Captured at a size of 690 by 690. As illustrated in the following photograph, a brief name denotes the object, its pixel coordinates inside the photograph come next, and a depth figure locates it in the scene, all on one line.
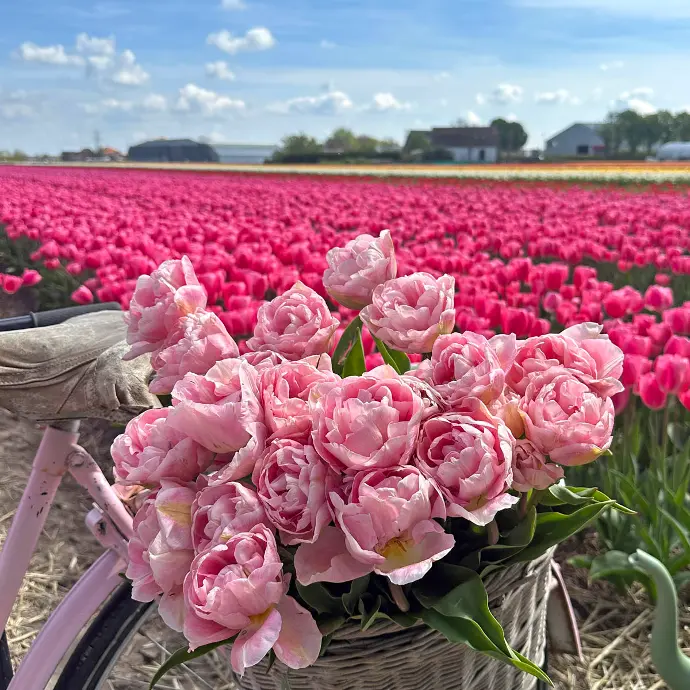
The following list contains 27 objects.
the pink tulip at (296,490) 0.67
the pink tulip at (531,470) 0.73
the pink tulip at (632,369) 2.13
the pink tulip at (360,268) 0.96
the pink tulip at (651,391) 2.13
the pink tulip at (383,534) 0.65
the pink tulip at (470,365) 0.72
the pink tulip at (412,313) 0.87
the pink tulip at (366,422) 0.67
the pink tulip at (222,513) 0.67
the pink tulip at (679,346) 2.11
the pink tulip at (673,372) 2.08
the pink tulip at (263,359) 0.83
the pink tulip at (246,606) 0.63
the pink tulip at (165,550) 0.69
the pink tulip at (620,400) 2.16
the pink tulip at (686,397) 2.10
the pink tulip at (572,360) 0.79
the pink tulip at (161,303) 0.91
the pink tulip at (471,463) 0.68
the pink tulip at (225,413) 0.70
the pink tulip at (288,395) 0.73
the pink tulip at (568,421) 0.72
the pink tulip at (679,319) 2.66
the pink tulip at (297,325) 0.91
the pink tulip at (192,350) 0.86
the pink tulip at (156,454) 0.74
